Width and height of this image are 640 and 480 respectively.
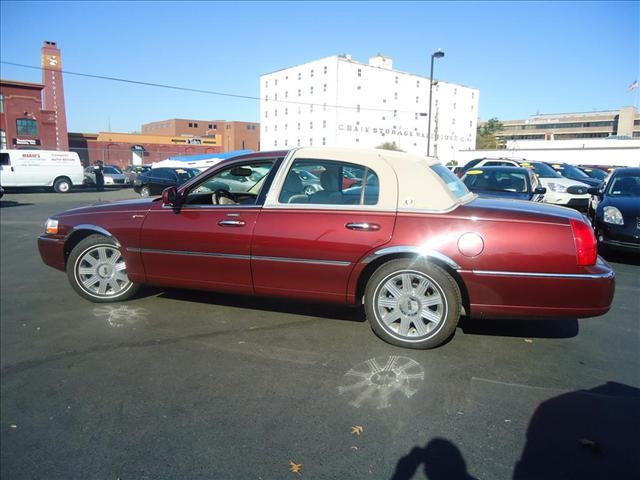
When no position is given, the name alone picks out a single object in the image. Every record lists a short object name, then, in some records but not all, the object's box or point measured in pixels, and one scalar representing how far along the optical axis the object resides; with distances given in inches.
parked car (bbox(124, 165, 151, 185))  1327.0
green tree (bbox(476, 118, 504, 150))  3826.3
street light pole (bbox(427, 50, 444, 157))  1046.0
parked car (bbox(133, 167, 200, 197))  924.6
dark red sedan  141.2
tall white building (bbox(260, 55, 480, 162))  3041.3
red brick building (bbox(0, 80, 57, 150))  1806.1
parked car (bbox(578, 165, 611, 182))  773.3
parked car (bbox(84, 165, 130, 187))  1245.1
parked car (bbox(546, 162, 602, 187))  603.0
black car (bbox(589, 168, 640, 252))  272.8
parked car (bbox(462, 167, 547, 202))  340.5
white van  914.7
